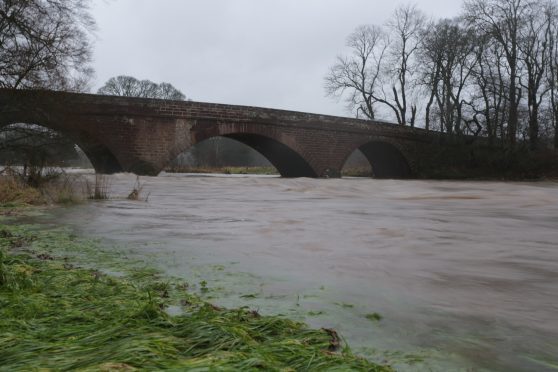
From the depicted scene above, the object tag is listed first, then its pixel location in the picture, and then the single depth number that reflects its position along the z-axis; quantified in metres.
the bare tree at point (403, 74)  34.34
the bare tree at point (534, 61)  27.14
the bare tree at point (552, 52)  27.97
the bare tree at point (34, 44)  12.66
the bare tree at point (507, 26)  26.36
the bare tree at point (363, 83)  35.50
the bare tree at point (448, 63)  28.47
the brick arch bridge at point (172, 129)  14.52
